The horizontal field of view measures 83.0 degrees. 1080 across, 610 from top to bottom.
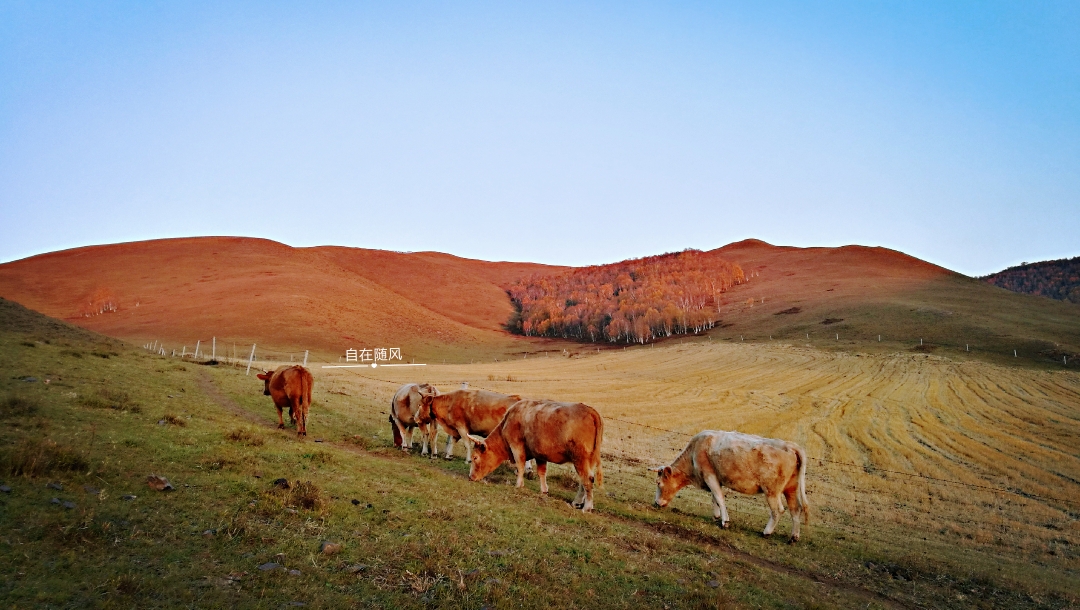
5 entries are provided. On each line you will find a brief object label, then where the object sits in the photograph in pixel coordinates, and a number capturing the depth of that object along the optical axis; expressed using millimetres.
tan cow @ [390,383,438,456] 19875
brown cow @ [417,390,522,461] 18438
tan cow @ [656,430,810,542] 14023
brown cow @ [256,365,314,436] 19984
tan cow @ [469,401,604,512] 14273
